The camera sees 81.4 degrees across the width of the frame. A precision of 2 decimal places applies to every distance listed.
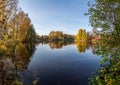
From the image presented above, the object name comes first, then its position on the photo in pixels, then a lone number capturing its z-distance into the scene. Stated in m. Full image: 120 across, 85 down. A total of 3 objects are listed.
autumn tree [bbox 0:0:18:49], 2.19
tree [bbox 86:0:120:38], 4.28
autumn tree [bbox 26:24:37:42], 43.87
